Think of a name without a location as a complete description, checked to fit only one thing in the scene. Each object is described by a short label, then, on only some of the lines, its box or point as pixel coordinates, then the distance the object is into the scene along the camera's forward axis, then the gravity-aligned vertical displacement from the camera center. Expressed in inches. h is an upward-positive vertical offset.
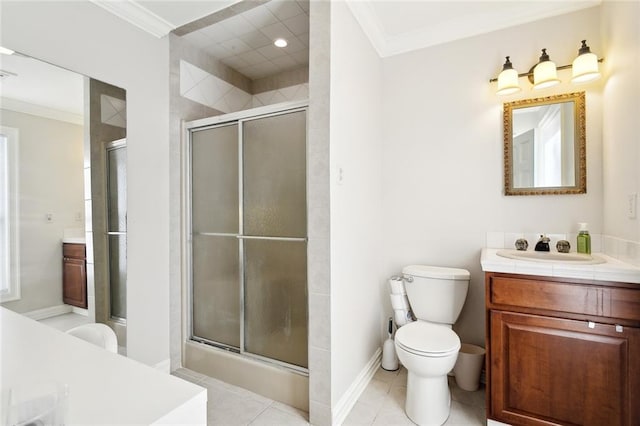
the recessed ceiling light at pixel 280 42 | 100.0 +53.9
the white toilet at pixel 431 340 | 68.2 -30.1
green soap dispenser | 76.1 -8.2
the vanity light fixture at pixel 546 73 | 72.6 +33.3
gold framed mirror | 79.4 +16.1
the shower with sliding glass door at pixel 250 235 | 79.9 -7.1
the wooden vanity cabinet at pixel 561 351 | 57.6 -28.3
